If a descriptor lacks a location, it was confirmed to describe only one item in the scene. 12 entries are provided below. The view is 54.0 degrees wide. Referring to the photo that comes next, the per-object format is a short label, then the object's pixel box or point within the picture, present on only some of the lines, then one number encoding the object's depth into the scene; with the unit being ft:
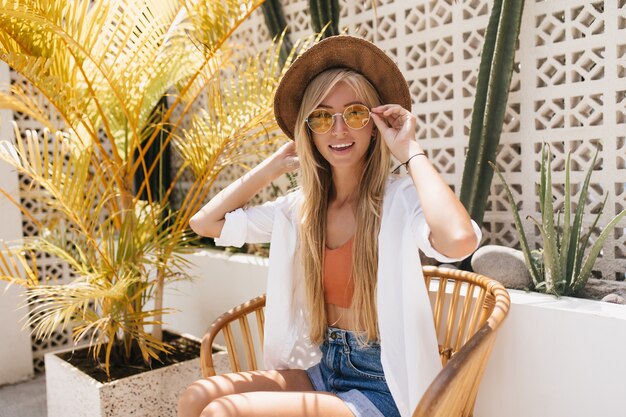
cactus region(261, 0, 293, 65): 11.48
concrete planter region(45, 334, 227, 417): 8.12
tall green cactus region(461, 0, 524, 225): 7.96
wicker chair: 4.31
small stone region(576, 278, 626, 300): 7.06
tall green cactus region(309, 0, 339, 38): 10.00
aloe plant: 6.84
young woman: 5.21
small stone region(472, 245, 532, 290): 7.52
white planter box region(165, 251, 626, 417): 5.70
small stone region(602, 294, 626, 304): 6.60
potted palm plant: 7.76
